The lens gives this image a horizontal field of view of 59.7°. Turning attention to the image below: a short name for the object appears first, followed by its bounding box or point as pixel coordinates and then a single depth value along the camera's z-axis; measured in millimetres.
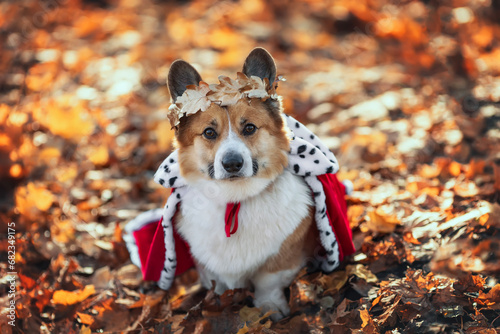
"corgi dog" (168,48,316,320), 2578
